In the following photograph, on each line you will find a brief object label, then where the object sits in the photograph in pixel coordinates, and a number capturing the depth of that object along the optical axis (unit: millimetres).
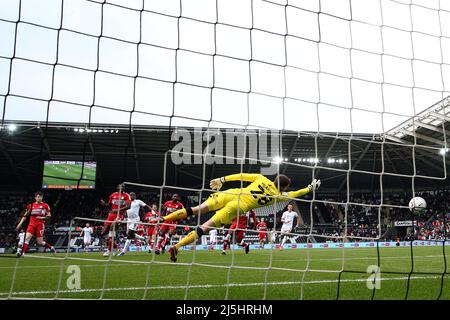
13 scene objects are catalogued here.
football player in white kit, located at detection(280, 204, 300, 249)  14445
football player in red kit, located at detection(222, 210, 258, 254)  11398
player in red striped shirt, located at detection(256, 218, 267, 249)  16575
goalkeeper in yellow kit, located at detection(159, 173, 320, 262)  5516
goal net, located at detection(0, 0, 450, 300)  3715
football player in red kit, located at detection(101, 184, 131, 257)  9523
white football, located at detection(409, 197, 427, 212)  6280
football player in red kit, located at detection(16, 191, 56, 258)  9570
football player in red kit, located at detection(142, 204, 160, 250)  11911
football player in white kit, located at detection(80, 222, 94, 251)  16045
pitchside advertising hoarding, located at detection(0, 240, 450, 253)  16766
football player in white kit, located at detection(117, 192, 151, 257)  11016
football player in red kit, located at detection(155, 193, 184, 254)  10842
